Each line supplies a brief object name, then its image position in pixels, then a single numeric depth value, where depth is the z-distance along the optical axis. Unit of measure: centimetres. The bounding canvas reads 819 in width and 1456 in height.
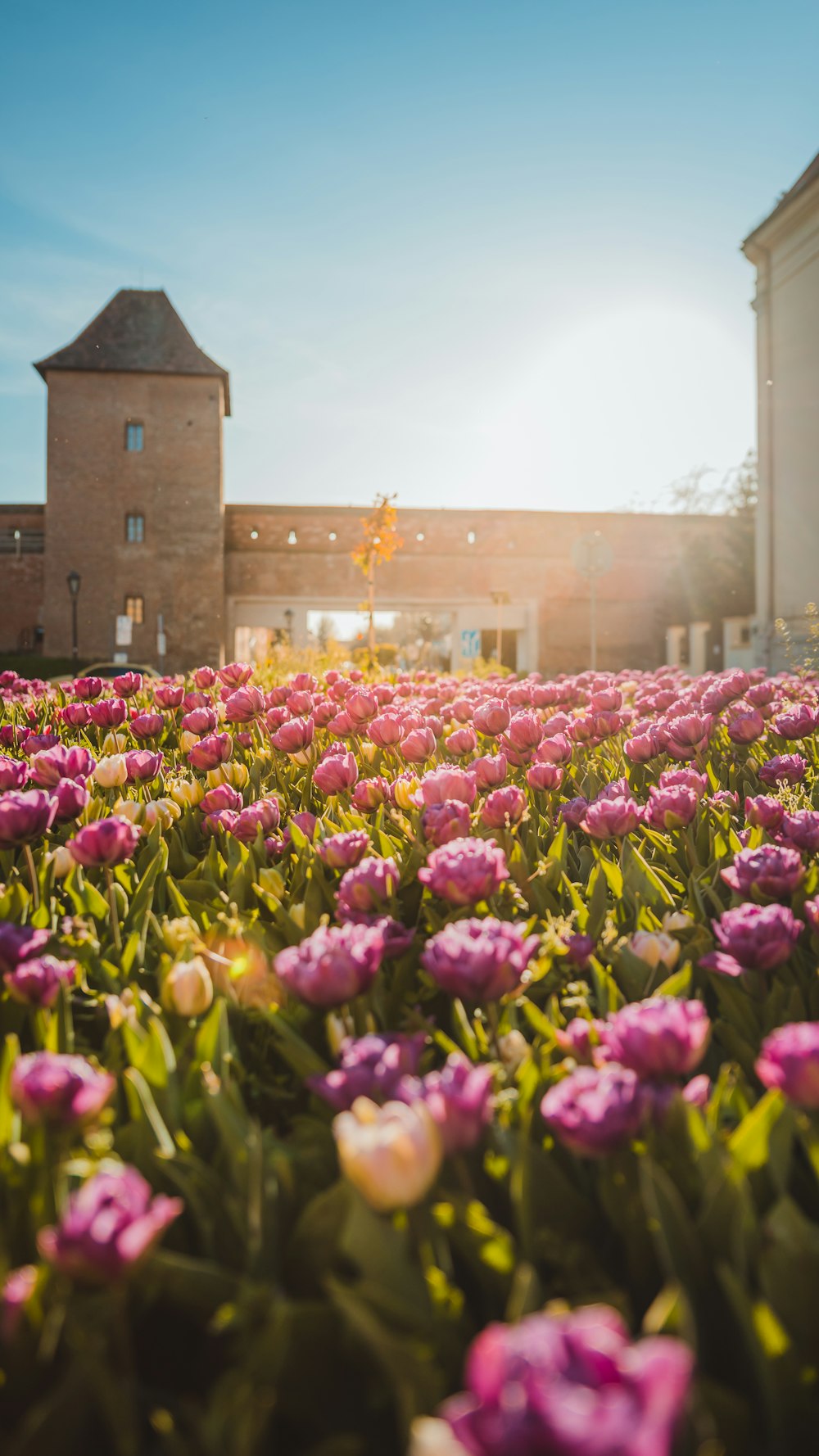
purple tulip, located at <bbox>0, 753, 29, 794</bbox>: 161
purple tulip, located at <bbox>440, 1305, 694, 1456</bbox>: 38
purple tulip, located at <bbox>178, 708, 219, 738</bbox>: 242
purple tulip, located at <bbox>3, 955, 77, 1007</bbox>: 95
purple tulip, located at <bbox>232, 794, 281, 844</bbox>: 176
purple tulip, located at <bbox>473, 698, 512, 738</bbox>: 243
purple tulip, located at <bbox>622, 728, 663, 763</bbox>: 227
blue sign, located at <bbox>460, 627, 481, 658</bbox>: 2256
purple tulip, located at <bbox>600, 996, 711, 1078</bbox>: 75
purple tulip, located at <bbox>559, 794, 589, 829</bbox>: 179
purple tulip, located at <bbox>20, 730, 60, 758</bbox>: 210
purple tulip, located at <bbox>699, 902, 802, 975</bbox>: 102
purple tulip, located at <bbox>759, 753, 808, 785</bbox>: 198
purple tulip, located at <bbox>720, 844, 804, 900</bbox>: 120
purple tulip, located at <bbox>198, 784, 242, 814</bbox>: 185
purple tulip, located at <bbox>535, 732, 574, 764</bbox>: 214
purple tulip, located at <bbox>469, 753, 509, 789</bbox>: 182
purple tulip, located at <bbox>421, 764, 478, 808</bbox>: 162
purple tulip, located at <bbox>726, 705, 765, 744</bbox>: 232
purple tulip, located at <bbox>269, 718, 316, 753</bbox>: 230
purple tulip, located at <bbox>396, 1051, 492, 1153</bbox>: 67
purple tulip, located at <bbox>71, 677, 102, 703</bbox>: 301
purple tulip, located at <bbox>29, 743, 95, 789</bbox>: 170
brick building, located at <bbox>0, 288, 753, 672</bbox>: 2927
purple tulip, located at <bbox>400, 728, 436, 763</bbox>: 207
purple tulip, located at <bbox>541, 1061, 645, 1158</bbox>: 70
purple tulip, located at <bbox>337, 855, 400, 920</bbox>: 120
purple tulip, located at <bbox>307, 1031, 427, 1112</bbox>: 75
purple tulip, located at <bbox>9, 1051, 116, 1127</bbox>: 71
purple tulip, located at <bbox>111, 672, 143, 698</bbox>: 306
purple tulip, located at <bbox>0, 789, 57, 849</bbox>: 125
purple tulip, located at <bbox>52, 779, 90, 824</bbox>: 149
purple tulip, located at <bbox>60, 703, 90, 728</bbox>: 251
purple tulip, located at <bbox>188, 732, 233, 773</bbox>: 212
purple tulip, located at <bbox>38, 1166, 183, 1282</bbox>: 57
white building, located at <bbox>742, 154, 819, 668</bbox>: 1479
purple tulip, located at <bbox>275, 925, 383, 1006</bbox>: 88
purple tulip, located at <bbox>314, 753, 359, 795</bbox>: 190
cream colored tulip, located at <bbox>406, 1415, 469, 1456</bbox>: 42
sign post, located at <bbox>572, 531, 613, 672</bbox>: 1244
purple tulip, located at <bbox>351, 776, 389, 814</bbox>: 181
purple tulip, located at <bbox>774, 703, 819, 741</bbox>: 242
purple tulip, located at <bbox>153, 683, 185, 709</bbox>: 279
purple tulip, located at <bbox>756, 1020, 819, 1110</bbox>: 70
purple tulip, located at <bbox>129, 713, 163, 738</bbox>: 238
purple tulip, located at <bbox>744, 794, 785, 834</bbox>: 151
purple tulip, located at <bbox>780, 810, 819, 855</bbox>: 139
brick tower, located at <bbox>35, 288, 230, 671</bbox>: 2922
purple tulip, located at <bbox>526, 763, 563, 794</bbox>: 195
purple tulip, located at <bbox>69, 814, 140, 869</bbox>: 125
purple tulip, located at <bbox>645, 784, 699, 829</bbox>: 165
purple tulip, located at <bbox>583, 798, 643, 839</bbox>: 159
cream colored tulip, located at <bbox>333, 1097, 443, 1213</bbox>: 61
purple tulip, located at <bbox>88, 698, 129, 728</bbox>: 241
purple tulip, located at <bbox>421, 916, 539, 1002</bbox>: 88
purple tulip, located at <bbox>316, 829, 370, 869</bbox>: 135
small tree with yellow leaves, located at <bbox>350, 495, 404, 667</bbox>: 1048
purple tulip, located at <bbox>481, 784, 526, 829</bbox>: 162
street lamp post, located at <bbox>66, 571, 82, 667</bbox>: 2546
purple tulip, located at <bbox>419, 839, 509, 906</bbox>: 112
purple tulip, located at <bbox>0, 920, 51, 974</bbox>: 99
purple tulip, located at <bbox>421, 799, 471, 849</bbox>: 141
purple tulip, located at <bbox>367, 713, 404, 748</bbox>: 228
